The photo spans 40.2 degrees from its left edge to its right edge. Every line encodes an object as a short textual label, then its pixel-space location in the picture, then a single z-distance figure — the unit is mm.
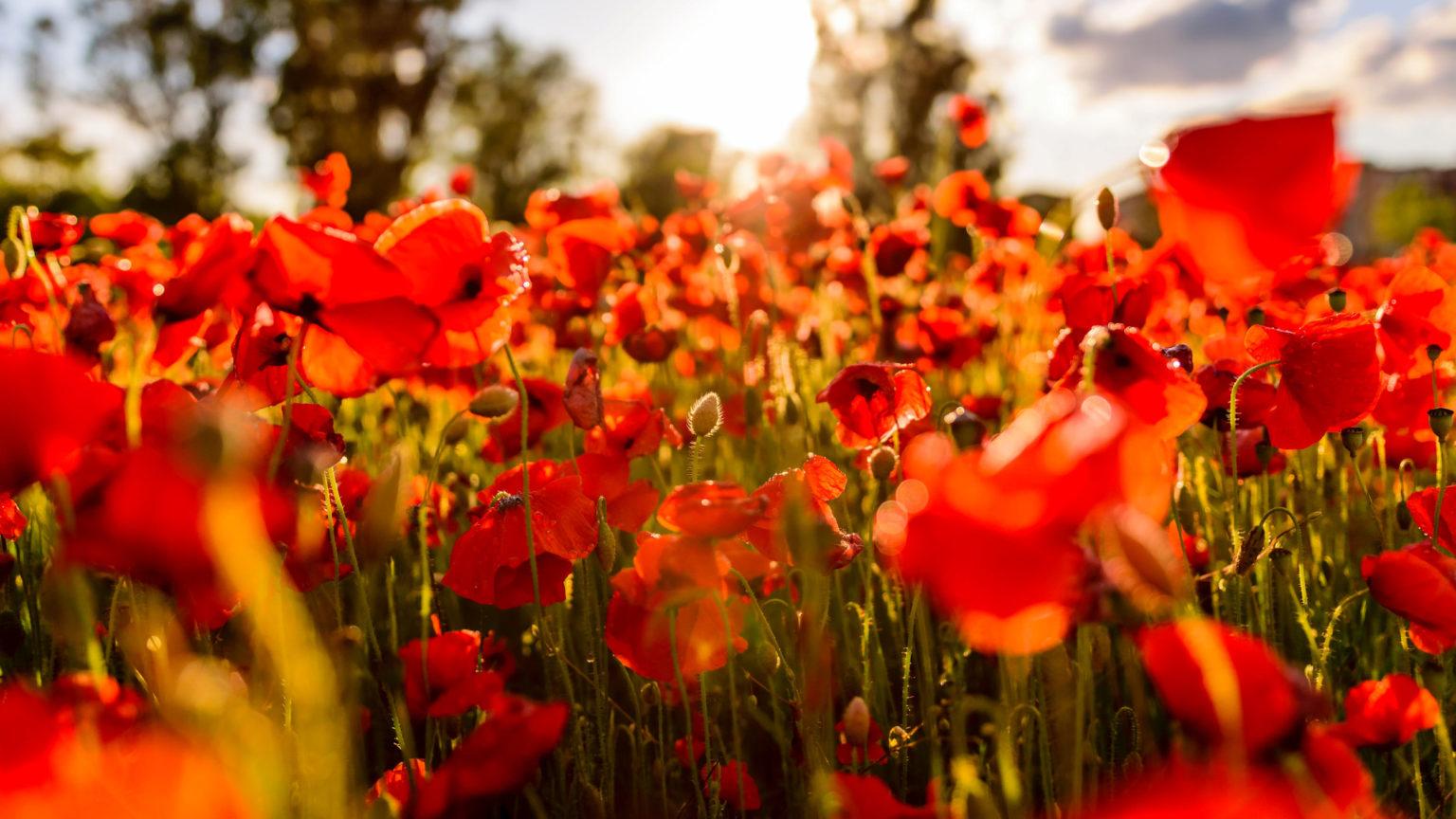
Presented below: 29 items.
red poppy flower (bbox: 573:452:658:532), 831
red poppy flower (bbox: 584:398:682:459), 888
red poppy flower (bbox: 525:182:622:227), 1444
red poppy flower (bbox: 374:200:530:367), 740
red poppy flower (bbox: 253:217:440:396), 703
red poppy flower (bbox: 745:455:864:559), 721
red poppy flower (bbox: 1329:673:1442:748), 690
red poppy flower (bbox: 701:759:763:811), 777
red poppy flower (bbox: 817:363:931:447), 826
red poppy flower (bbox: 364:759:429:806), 680
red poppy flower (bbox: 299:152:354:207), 1524
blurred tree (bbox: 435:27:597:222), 21506
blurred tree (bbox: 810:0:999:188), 17856
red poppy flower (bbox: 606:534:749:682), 690
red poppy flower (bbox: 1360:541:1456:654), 689
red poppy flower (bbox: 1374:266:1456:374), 884
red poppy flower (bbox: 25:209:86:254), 1111
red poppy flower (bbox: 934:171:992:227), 1629
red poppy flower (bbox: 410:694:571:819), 640
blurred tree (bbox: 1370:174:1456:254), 25131
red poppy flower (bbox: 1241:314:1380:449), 763
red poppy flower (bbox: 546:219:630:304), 1097
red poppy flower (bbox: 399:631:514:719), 741
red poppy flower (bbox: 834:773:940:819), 635
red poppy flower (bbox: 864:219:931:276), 1501
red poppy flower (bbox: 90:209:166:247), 1344
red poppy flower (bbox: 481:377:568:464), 998
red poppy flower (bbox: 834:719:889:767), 779
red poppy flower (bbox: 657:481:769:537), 668
